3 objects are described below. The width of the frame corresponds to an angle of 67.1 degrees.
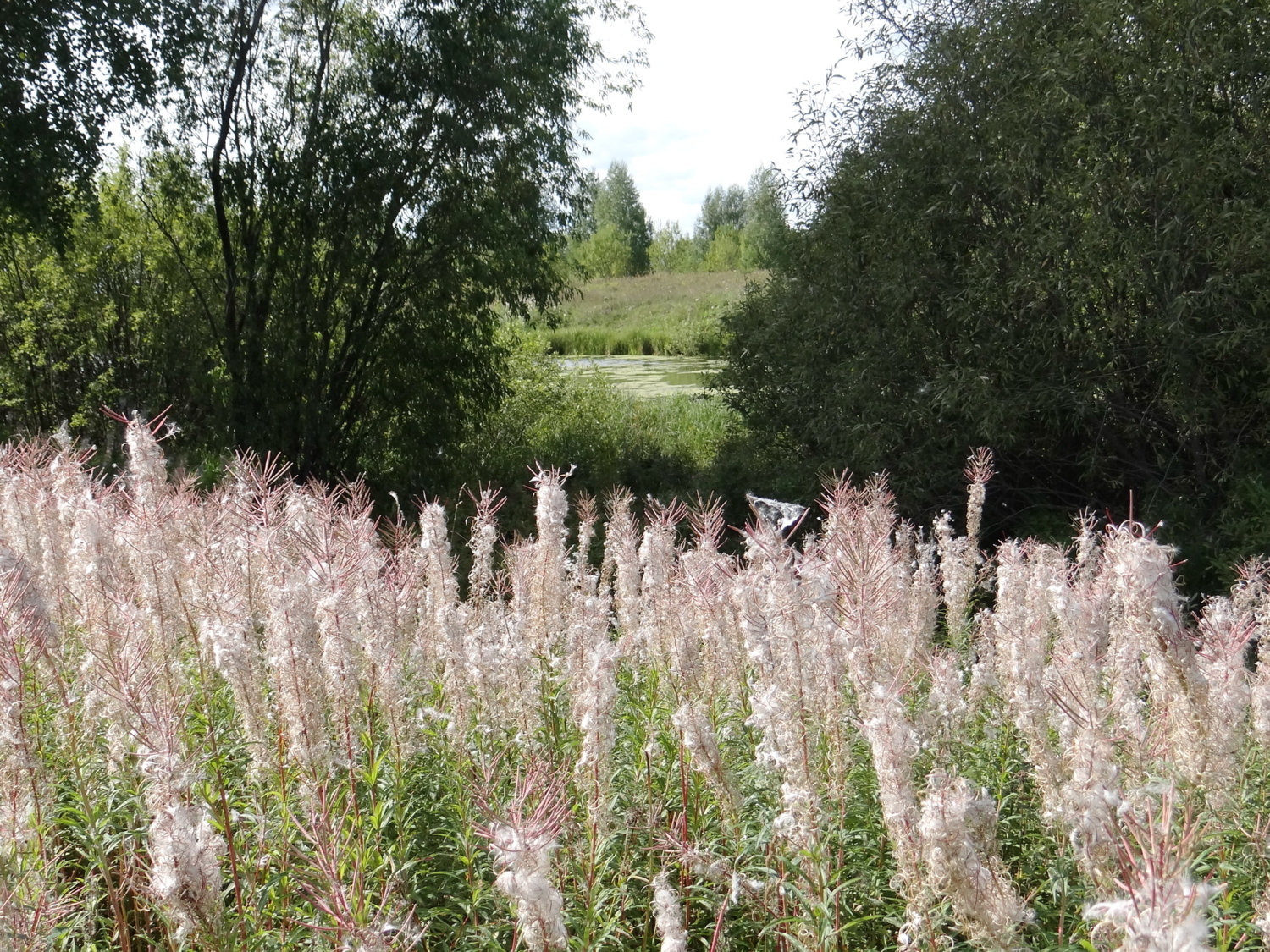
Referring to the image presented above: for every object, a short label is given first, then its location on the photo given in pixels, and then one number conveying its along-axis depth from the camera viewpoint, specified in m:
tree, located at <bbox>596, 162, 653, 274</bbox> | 71.50
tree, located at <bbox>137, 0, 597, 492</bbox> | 12.30
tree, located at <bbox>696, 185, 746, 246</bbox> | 90.56
